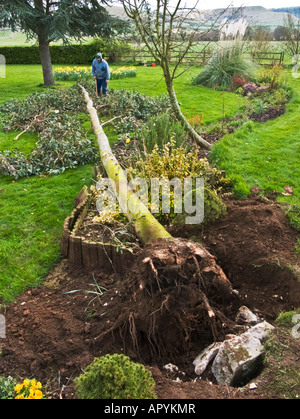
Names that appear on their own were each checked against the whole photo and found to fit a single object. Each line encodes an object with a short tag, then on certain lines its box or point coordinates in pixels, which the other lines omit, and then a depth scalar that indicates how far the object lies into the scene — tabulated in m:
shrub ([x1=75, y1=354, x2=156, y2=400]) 2.10
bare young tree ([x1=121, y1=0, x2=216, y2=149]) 6.56
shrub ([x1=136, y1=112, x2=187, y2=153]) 6.54
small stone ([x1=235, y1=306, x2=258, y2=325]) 3.08
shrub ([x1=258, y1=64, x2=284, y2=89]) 12.74
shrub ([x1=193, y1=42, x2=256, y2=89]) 13.72
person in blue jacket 11.38
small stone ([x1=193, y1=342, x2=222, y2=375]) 2.72
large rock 2.54
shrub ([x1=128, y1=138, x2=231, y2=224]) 5.11
